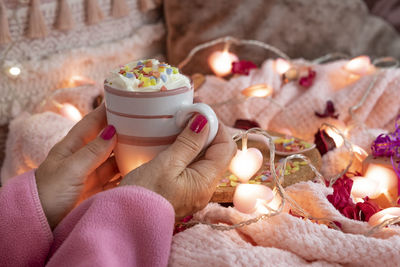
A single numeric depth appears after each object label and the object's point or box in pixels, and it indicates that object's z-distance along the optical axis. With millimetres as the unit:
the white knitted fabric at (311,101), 1018
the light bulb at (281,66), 1191
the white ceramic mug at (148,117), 598
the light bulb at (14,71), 1021
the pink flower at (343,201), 692
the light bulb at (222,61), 1212
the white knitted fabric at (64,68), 1056
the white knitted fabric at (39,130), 942
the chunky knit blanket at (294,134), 570
